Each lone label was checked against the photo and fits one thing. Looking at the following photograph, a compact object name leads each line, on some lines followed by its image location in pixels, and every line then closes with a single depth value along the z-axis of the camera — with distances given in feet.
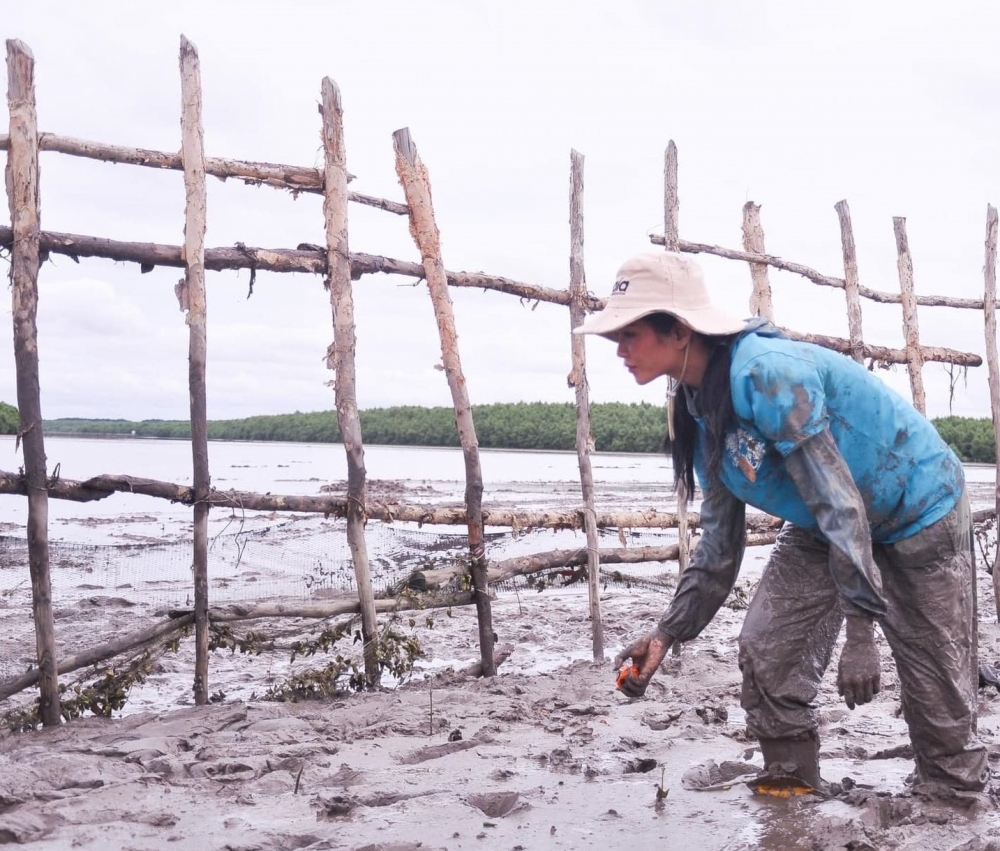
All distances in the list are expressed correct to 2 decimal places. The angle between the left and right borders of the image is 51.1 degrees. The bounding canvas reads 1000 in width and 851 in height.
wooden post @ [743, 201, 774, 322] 23.80
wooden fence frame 15.28
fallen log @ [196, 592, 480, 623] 17.37
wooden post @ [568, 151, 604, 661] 20.44
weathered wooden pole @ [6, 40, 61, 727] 15.16
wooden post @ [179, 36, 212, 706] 16.46
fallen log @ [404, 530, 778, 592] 18.99
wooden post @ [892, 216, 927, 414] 26.91
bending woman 9.62
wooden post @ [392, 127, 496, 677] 18.65
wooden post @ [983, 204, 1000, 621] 27.02
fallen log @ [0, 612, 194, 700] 15.69
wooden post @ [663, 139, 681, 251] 21.44
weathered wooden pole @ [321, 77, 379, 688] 17.61
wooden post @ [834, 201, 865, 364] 25.56
